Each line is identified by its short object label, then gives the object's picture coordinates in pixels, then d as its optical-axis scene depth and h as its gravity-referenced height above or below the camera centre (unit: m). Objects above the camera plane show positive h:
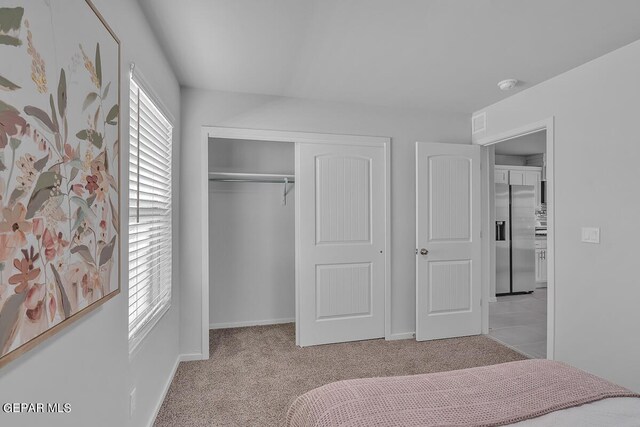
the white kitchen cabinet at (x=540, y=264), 6.37 -0.95
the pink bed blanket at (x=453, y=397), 1.25 -0.73
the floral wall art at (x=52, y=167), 0.83 +0.13
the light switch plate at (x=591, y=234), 2.55 -0.17
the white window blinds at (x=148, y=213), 1.92 -0.01
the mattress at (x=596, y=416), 1.21 -0.74
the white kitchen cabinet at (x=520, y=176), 6.15 +0.66
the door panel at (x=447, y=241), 3.71 -0.31
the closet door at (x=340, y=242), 3.53 -0.31
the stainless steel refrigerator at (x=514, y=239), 5.90 -0.47
